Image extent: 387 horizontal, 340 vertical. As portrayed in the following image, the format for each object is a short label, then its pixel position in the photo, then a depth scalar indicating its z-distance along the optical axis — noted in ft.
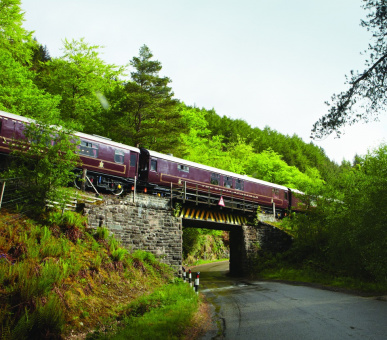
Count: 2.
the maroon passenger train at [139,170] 56.29
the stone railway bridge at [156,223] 47.93
